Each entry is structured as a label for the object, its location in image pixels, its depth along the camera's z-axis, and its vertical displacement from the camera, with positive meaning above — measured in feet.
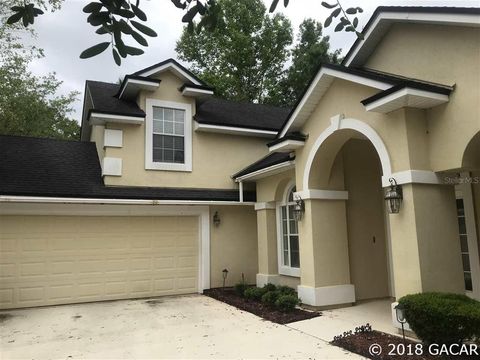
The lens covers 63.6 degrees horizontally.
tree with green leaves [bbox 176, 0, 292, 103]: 91.97 +44.25
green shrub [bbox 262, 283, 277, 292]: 31.74 -4.38
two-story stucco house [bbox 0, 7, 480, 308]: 20.30 +3.78
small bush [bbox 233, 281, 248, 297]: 34.25 -4.80
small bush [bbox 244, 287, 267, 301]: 31.60 -4.81
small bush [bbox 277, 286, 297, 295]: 29.98 -4.44
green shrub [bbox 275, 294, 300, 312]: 26.86 -4.78
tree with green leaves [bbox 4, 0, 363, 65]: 8.11 +4.54
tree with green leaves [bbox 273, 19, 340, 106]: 85.56 +38.79
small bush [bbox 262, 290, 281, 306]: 29.14 -4.78
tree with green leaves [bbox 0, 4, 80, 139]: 70.90 +29.39
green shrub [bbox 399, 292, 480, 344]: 15.57 -3.60
